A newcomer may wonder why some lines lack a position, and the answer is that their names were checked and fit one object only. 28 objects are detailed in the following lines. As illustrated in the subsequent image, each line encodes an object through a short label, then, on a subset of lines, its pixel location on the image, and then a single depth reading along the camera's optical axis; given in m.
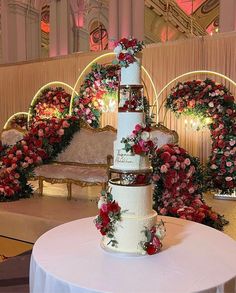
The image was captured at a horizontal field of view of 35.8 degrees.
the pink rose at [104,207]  2.09
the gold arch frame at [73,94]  8.42
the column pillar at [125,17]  9.97
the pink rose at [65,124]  5.83
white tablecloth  1.68
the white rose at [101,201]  2.16
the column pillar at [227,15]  8.16
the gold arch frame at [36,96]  9.45
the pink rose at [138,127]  2.08
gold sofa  5.18
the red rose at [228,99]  6.13
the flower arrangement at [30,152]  5.56
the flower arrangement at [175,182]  4.14
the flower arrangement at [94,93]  8.09
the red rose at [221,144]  5.84
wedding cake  2.06
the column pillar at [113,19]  10.26
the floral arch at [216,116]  5.79
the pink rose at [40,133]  5.81
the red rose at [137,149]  2.07
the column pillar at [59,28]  12.04
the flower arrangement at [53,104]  9.04
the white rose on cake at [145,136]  2.08
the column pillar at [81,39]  12.23
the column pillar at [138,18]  9.83
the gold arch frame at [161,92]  7.50
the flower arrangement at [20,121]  10.25
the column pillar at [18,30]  12.55
